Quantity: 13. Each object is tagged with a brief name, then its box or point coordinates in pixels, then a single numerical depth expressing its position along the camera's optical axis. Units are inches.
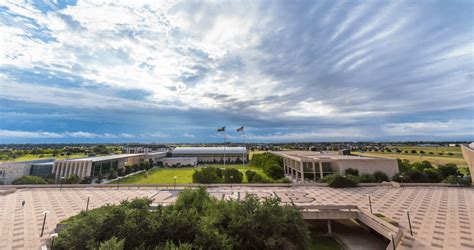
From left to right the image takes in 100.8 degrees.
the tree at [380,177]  1664.6
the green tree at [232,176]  1712.6
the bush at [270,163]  1972.6
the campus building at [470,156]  1394.4
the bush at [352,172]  1703.2
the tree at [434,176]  1624.5
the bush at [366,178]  1576.0
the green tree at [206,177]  1660.9
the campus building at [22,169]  1881.2
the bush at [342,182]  1435.8
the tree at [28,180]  1616.6
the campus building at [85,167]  2105.1
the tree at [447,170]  1759.4
